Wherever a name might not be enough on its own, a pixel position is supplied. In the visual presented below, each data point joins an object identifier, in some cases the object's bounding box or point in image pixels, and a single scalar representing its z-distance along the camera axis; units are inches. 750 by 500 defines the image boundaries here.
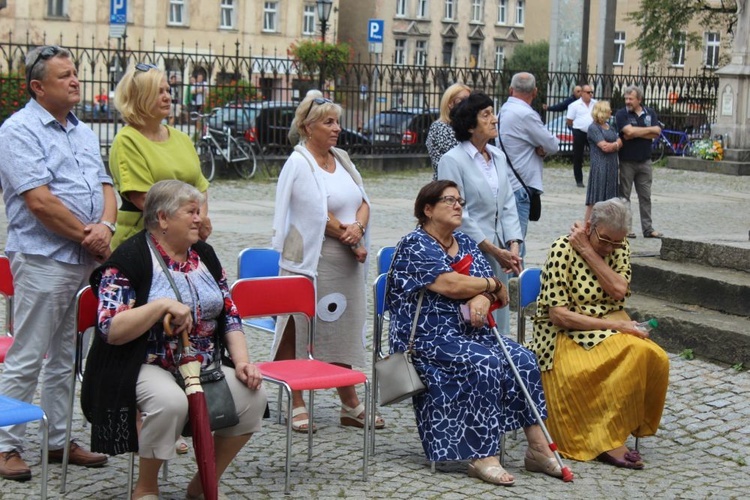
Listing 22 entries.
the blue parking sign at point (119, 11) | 643.5
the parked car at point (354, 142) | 921.5
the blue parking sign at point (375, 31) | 1244.5
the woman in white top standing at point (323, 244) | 260.7
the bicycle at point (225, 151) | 805.2
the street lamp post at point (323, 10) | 1253.7
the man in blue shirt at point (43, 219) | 212.2
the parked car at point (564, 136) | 1021.8
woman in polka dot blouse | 243.3
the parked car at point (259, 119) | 864.9
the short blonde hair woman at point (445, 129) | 308.8
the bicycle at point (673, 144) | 1040.1
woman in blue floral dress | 228.1
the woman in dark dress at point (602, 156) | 535.8
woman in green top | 227.0
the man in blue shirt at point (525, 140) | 359.6
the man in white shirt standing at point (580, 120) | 828.0
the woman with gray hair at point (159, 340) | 192.9
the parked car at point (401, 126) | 942.4
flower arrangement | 970.1
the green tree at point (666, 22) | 1652.3
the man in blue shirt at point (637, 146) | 554.9
